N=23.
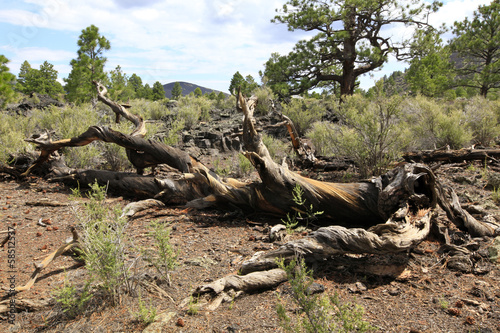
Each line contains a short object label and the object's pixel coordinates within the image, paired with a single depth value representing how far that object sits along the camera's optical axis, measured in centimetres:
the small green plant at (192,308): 254
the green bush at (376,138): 626
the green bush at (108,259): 255
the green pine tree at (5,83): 1616
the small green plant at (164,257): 286
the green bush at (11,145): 693
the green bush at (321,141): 990
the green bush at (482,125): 949
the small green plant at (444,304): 255
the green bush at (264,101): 1808
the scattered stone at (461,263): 309
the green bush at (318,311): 173
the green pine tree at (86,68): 2259
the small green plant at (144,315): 234
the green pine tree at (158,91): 5349
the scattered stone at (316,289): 278
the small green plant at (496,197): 489
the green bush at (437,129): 892
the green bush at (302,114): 1593
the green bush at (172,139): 844
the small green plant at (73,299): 235
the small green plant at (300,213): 422
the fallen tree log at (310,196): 318
